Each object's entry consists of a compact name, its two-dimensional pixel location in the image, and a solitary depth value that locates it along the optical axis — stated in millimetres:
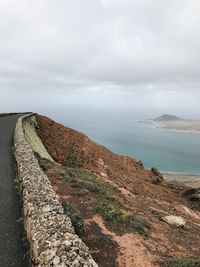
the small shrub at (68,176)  14034
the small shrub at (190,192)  27176
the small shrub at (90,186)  13246
